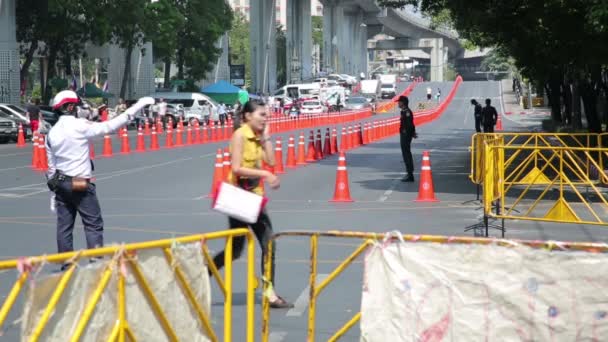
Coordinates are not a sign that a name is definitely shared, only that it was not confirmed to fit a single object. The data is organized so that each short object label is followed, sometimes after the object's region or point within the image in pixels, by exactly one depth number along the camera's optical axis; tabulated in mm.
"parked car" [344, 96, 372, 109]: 96125
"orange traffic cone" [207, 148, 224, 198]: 21547
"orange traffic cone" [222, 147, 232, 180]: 22062
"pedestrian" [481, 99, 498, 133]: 40531
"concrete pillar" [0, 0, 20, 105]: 59875
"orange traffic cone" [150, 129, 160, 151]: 40625
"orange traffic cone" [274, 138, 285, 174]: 28406
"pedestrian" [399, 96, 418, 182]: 25375
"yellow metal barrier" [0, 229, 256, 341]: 5617
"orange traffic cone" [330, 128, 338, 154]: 38919
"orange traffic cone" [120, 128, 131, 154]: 37909
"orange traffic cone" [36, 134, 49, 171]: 29494
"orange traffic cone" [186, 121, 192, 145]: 44719
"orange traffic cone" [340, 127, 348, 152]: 40906
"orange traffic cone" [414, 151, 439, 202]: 21047
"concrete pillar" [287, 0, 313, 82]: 122375
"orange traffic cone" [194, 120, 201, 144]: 46194
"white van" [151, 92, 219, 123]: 69688
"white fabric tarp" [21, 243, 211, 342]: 5715
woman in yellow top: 9922
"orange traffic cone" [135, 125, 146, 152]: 39156
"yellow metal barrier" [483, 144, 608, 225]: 15766
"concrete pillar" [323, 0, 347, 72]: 145500
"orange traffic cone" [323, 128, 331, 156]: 36397
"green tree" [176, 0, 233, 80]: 89562
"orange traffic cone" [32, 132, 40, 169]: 30295
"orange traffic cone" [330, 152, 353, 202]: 21234
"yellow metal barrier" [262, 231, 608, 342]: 6469
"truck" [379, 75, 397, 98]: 133250
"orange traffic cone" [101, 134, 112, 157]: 35819
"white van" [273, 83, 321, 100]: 100438
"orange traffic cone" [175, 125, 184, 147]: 43250
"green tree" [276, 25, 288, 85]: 157125
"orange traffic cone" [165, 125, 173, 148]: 42178
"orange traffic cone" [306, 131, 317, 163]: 33625
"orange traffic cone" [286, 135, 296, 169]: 30734
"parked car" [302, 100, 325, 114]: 86562
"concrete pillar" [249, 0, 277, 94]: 106938
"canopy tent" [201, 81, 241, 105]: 88438
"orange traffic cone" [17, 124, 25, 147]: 44594
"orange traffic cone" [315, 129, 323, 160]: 34312
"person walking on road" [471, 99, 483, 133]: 44447
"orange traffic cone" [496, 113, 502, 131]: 64219
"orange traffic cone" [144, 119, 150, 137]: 52906
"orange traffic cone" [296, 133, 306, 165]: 32062
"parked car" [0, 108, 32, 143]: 47125
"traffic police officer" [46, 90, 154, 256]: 10453
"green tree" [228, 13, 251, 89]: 168925
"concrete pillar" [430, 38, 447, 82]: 187250
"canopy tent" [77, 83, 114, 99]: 74438
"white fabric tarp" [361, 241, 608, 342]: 6461
